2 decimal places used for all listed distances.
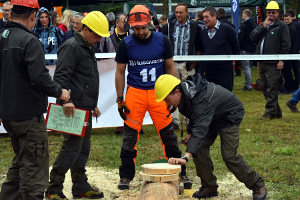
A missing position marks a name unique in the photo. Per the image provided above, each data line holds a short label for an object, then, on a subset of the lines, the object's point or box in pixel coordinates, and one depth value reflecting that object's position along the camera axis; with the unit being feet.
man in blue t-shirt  21.53
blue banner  57.62
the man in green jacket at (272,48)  35.68
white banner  33.04
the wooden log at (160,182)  16.39
